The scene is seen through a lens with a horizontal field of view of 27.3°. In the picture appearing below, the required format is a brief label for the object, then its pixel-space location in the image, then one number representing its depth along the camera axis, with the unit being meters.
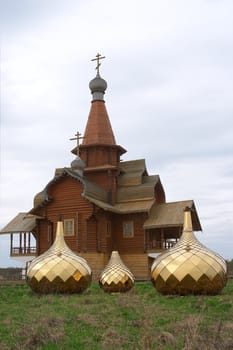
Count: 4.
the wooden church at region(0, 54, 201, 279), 23.17
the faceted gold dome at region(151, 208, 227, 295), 10.36
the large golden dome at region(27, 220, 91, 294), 11.76
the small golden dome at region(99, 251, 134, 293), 12.64
